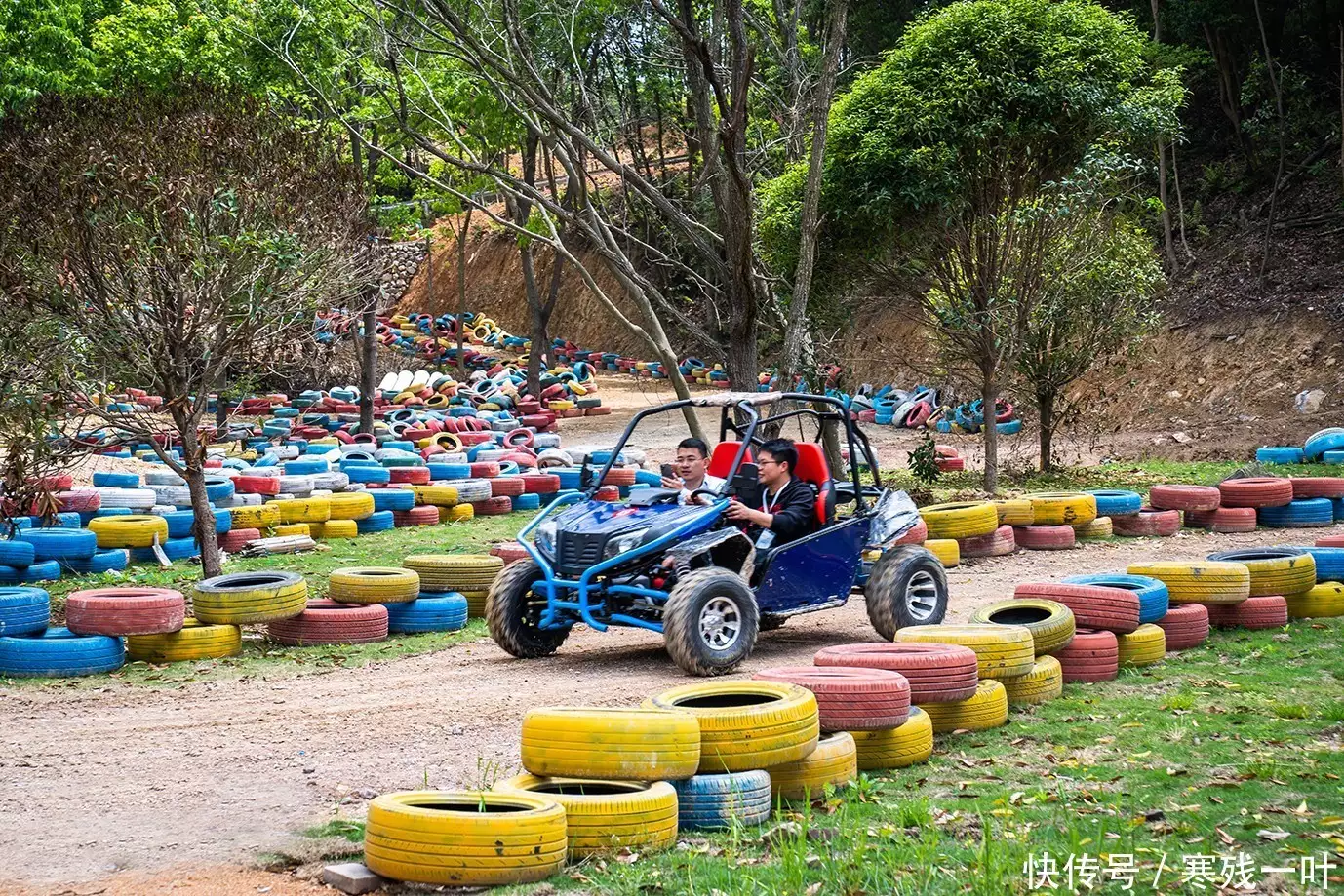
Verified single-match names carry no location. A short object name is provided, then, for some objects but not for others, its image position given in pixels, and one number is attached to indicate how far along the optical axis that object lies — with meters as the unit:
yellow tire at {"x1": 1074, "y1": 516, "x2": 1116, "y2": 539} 15.32
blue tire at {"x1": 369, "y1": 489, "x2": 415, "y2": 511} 16.92
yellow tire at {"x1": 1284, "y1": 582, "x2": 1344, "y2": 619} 10.70
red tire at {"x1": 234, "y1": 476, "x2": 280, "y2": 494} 16.61
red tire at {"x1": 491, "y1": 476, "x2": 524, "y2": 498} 18.48
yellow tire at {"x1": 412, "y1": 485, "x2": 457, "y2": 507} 17.45
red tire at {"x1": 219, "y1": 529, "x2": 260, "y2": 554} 14.71
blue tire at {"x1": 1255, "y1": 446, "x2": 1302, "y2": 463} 20.69
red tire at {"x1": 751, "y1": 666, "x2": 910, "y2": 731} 6.57
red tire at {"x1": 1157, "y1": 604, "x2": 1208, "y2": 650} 9.62
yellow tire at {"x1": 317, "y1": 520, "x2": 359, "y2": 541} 15.79
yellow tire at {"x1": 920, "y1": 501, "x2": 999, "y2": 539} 13.90
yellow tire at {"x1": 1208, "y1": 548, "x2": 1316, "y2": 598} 10.45
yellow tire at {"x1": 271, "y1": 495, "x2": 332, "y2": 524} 15.42
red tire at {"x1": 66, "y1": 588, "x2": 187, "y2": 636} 9.34
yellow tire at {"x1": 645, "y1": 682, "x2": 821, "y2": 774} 5.93
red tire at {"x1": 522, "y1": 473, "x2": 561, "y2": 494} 18.98
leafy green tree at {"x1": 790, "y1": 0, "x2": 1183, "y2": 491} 18.11
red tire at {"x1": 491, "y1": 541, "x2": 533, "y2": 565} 12.59
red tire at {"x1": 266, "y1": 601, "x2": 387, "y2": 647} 10.28
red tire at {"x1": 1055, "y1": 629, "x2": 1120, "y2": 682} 8.64
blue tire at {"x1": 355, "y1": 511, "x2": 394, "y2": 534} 16.39
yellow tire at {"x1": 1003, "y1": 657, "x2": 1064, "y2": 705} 7.93
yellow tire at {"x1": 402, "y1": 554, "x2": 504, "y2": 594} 11.14
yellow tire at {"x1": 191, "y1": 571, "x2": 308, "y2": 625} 9.88
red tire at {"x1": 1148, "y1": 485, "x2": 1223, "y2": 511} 15.67
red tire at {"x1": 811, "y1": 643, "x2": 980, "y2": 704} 7.17
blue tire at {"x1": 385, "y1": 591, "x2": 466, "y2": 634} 10.71
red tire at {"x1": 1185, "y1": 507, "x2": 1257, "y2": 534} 15.63
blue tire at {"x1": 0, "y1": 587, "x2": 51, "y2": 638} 9.41
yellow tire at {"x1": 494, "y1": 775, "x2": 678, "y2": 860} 5.34
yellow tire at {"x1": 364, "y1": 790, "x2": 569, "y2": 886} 5.00
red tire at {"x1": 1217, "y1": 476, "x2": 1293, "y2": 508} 15.61
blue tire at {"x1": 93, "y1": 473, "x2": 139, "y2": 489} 17.17
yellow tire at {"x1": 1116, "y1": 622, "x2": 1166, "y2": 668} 9.05
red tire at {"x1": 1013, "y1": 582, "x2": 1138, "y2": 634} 8.96
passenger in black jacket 9.34
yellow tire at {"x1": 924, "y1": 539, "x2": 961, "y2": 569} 13.29
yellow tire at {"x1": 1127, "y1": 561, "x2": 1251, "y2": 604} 9.97
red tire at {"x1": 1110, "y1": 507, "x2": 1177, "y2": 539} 15.56
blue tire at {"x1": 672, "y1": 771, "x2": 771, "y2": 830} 5.75
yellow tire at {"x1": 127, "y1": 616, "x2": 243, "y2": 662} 9.65
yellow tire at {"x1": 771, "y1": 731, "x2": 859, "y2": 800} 6.13
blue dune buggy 8.72
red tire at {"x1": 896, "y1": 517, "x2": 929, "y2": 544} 13.42
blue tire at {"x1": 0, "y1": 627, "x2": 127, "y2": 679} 9.23
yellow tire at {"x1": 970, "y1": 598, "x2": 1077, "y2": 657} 8.46
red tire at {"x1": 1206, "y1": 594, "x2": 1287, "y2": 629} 10.23
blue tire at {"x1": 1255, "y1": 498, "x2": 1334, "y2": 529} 15.66
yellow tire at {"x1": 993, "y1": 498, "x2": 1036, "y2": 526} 14.73
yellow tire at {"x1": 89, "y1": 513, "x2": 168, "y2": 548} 13.56
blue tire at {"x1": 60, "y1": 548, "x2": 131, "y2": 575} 12.98
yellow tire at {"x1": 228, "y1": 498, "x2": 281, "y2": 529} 15.10
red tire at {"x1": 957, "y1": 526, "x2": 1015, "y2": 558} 14.21
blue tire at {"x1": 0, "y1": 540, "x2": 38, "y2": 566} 12.01
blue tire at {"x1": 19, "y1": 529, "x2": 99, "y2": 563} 12.48
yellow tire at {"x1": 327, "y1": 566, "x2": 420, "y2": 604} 10.58
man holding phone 9.73
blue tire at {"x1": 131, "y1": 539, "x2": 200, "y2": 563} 13.95
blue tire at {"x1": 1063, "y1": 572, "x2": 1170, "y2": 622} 9.41
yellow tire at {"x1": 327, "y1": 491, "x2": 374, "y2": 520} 15.99
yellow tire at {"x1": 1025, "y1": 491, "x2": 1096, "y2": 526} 14.88
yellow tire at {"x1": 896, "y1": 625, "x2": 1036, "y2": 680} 7.78
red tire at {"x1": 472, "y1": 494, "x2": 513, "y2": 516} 18.27
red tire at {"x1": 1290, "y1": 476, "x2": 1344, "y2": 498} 15.84
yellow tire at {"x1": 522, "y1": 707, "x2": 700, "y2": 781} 5.66
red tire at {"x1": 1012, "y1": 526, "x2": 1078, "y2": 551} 14.81
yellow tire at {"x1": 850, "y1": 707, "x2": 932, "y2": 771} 6.67
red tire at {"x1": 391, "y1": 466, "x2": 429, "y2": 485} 18.91
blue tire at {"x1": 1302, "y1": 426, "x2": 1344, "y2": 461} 20.50
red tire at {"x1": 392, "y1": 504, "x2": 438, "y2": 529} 17.17
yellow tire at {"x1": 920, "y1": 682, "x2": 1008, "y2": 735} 7.30
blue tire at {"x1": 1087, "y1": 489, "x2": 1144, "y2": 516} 15.34
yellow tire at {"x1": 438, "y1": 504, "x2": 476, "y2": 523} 17.66
